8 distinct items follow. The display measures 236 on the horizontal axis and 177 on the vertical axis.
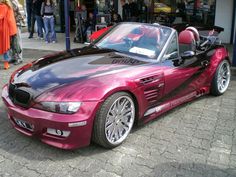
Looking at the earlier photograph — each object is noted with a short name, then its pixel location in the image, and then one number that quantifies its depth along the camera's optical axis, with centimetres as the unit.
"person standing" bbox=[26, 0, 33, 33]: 1083
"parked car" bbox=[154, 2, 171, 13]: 968
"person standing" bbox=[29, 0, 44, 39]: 954
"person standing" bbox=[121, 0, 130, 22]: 950
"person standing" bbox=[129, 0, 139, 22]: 951
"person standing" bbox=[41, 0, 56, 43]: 902
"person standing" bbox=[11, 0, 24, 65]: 644
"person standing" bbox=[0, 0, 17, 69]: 606
